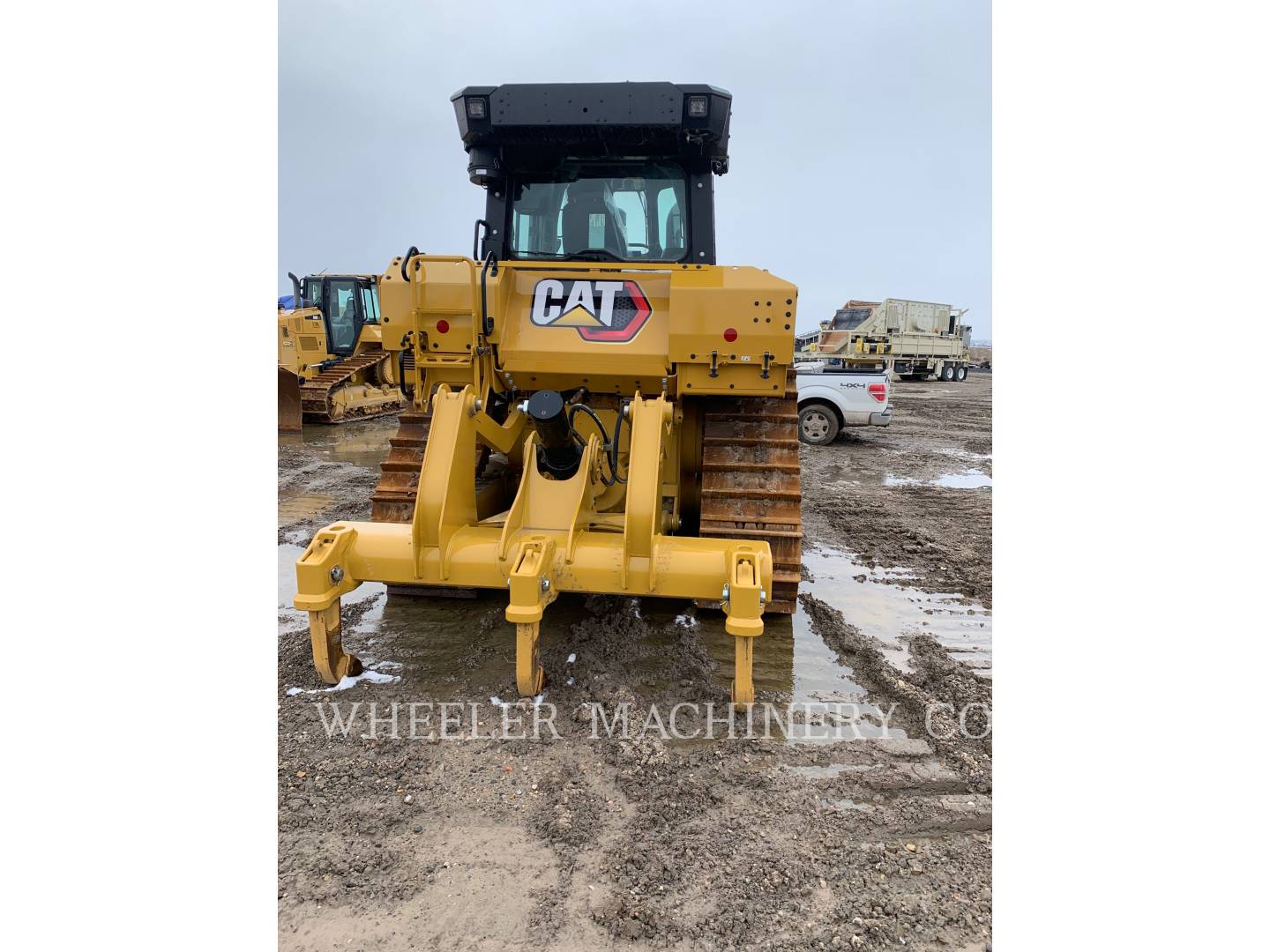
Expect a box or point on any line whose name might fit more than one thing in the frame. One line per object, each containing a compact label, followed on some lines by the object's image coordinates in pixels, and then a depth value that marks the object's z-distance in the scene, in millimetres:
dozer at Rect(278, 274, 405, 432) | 13082
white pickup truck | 12141
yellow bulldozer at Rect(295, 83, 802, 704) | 3502
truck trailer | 32000
